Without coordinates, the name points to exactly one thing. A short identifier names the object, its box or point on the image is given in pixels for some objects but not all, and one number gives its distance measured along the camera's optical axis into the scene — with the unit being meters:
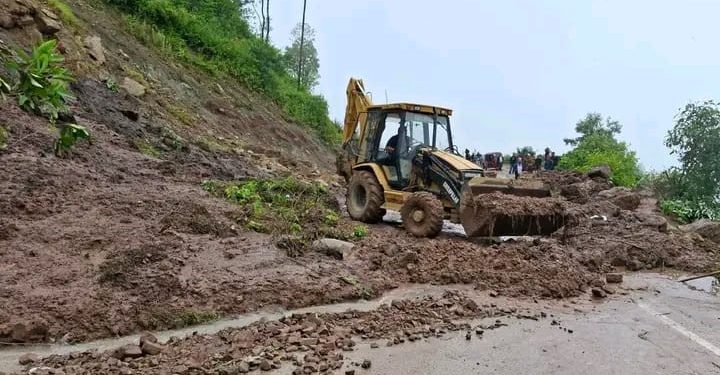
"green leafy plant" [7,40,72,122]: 2.31
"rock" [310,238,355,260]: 8.20
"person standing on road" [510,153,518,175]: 28.22
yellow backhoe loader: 9.97
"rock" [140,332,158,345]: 4.76
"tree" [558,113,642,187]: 24.38
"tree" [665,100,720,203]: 16.88
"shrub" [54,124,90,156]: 2.46
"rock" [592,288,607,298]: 7.43
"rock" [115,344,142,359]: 4.58
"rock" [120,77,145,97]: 15.66
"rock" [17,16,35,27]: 12.65
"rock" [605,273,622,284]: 8.29
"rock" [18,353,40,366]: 4.53
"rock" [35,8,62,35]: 13.41
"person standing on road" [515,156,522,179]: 27.83
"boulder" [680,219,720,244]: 12.21
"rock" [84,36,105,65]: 15.41
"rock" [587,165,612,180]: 21.47
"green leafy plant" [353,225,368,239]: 9.67
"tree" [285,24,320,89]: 45.00
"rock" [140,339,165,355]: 4.67
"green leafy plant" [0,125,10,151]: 8.09
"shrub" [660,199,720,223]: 16.28
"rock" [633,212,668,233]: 11.51
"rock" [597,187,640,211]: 15.12
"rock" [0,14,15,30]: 12.22
